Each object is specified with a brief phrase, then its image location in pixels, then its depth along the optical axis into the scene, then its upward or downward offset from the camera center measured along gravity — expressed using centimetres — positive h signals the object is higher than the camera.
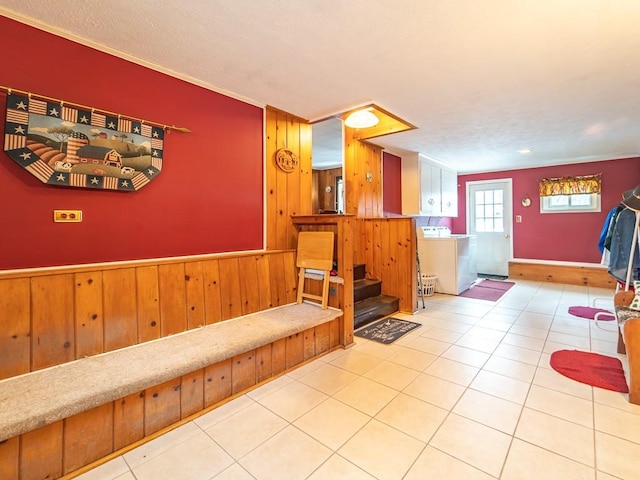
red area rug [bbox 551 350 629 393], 226 -109
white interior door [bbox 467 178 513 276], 673 +34
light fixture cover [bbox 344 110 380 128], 320 +130
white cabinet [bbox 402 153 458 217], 536 +95
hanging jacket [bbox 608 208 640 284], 294 -11
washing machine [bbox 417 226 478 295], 502 -40
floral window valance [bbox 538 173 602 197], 565 +101
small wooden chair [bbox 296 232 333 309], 289 -19
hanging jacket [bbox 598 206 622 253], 335 +10
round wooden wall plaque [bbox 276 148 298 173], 320 +85
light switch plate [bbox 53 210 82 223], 190 +15
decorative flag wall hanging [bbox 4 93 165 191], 176 +61
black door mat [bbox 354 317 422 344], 322 -106
